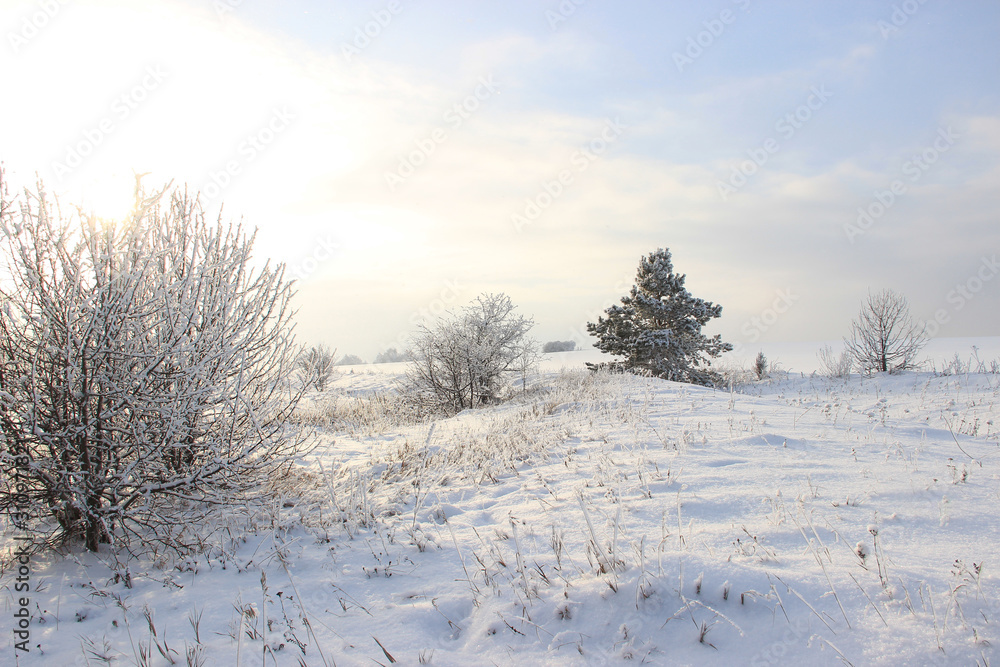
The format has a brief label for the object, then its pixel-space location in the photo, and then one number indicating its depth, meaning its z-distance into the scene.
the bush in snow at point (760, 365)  28.38
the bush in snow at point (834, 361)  27.08
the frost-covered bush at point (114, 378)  3.86
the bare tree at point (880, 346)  24.09
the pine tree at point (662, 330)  23.95
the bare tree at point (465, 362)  17.27
